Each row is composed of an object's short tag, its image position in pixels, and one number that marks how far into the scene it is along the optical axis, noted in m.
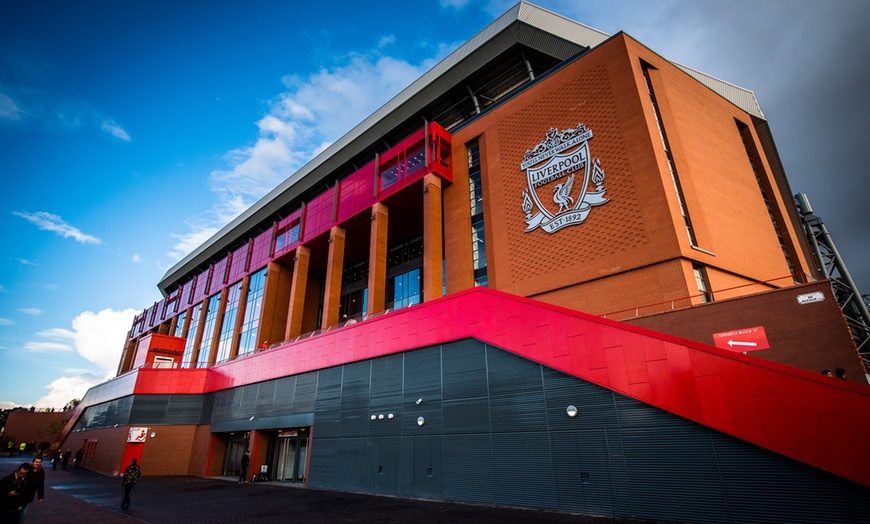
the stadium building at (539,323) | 10.05
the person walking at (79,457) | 35.79
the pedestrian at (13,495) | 7.93
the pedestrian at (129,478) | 14.45
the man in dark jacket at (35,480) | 8.36
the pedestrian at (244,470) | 23.83
